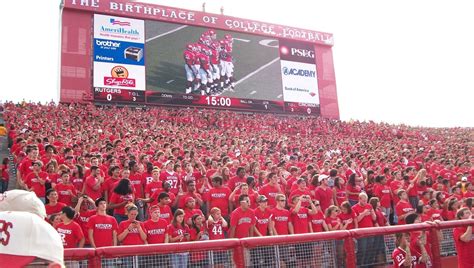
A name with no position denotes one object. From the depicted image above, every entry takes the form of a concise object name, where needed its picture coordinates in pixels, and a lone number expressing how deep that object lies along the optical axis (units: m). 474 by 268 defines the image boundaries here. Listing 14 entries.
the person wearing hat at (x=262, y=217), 7.13
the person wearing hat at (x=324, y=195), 9.05
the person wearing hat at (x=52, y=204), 6.64
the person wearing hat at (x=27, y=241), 1.53
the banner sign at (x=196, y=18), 29.66
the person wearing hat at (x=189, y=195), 7.77
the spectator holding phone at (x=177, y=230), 6.21
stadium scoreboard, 28.41
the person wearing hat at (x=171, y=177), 8.91
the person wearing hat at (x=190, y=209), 6.88
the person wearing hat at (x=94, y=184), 8.06
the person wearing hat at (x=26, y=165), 8.89
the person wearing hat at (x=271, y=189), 8.70
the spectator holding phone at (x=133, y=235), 6.09
